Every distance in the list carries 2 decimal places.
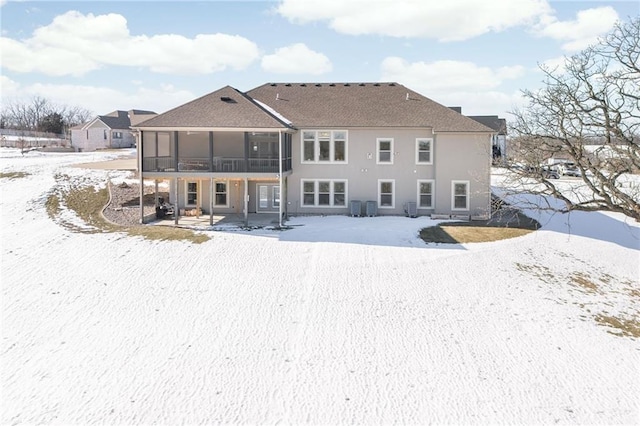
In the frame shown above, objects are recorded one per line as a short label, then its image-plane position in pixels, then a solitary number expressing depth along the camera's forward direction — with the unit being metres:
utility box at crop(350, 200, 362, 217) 26.61
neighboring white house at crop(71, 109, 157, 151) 63.41
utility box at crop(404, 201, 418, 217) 26.41
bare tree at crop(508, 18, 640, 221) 16.80
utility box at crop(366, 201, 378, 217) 26.55
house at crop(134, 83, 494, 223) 26.19
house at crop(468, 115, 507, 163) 54.54
